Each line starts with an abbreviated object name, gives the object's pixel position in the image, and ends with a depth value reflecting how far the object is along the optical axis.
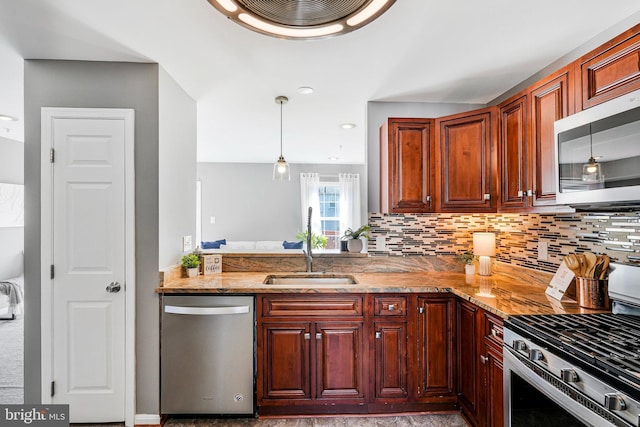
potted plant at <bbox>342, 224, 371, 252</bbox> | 2.82
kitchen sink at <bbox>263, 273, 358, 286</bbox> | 2.68
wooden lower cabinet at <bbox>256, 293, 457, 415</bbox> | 2.20
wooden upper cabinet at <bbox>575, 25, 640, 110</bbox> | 1.39
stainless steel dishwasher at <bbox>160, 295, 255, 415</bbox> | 2.17
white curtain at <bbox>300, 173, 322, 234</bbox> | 6.89
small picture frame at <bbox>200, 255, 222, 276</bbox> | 2.67
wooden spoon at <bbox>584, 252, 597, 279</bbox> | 1.73
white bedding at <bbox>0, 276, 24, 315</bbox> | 4.21
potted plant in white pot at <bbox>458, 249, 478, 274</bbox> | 2.62
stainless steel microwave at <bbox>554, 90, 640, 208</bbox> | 1.30
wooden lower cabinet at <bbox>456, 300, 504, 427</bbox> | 1.74
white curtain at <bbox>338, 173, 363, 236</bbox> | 6.98
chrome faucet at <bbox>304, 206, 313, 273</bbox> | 2.76
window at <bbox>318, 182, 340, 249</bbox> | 7.00
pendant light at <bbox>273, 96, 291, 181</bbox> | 3.47
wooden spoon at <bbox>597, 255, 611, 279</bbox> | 1.70
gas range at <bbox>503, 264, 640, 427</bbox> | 1.08
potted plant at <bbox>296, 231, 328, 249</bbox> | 5.28
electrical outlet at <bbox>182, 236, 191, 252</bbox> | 2.62
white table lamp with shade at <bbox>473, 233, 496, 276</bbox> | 2.60
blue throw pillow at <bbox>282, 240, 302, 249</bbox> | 6.02
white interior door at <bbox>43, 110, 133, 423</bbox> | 2.12
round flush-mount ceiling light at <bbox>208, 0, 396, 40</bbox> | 1.23
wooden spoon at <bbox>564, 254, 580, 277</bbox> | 1.78
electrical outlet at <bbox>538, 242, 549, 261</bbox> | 2.27
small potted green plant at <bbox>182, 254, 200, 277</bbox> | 2.52
